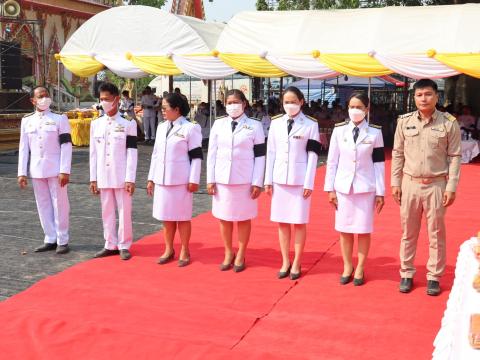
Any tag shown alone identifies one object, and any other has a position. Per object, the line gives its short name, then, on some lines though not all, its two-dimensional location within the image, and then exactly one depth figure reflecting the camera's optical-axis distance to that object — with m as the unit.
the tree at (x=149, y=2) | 40.28
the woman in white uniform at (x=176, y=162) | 5.14
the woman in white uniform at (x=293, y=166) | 4.80
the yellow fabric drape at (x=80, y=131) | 15.88
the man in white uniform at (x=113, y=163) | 5.36
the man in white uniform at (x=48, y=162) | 5.61
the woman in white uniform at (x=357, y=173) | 4.60
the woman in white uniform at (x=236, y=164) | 4.98
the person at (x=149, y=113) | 16.66
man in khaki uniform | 4.29
